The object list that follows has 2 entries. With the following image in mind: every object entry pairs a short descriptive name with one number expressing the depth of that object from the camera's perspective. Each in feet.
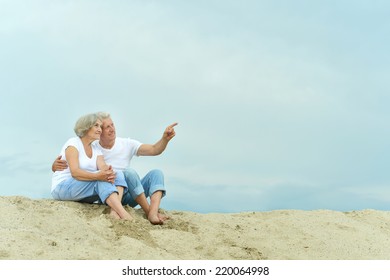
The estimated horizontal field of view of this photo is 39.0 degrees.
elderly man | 18.88
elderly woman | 17.99
